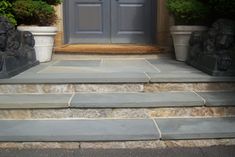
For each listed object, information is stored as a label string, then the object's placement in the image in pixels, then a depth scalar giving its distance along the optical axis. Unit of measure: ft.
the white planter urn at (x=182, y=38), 11.89
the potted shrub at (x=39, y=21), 11.52
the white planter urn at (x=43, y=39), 11.72
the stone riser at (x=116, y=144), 6.91
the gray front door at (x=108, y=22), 15.42
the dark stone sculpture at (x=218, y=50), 9.12
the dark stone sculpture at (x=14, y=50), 8.98
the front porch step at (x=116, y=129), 6.89
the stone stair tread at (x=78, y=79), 8.69
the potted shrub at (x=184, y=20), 11.58
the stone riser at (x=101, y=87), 8.73
